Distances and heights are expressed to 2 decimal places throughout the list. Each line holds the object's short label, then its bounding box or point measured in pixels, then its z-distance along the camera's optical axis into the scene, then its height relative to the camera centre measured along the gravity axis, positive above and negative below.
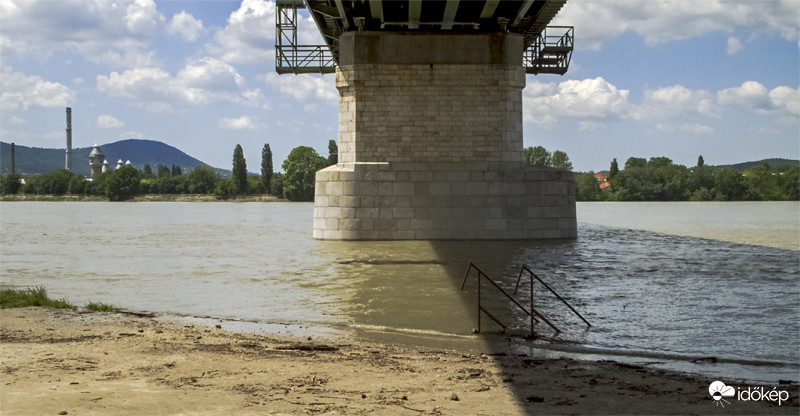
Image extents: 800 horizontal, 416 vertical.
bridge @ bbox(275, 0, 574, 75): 25.53 +6.41
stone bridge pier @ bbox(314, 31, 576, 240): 27.61 +1.88
